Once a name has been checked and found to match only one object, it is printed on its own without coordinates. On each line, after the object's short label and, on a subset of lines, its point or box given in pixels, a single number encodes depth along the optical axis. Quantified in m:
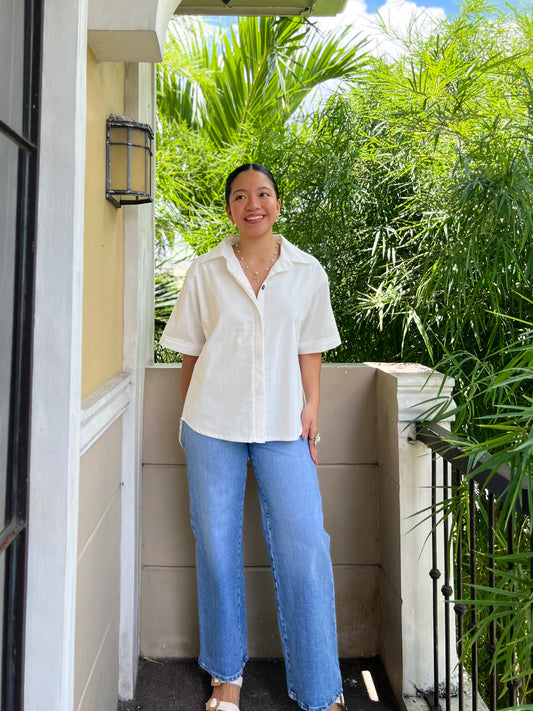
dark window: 1.04
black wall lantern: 1.76
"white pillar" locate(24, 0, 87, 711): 1.17
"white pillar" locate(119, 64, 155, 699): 2.01
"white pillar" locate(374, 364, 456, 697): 1.91
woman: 1.76
